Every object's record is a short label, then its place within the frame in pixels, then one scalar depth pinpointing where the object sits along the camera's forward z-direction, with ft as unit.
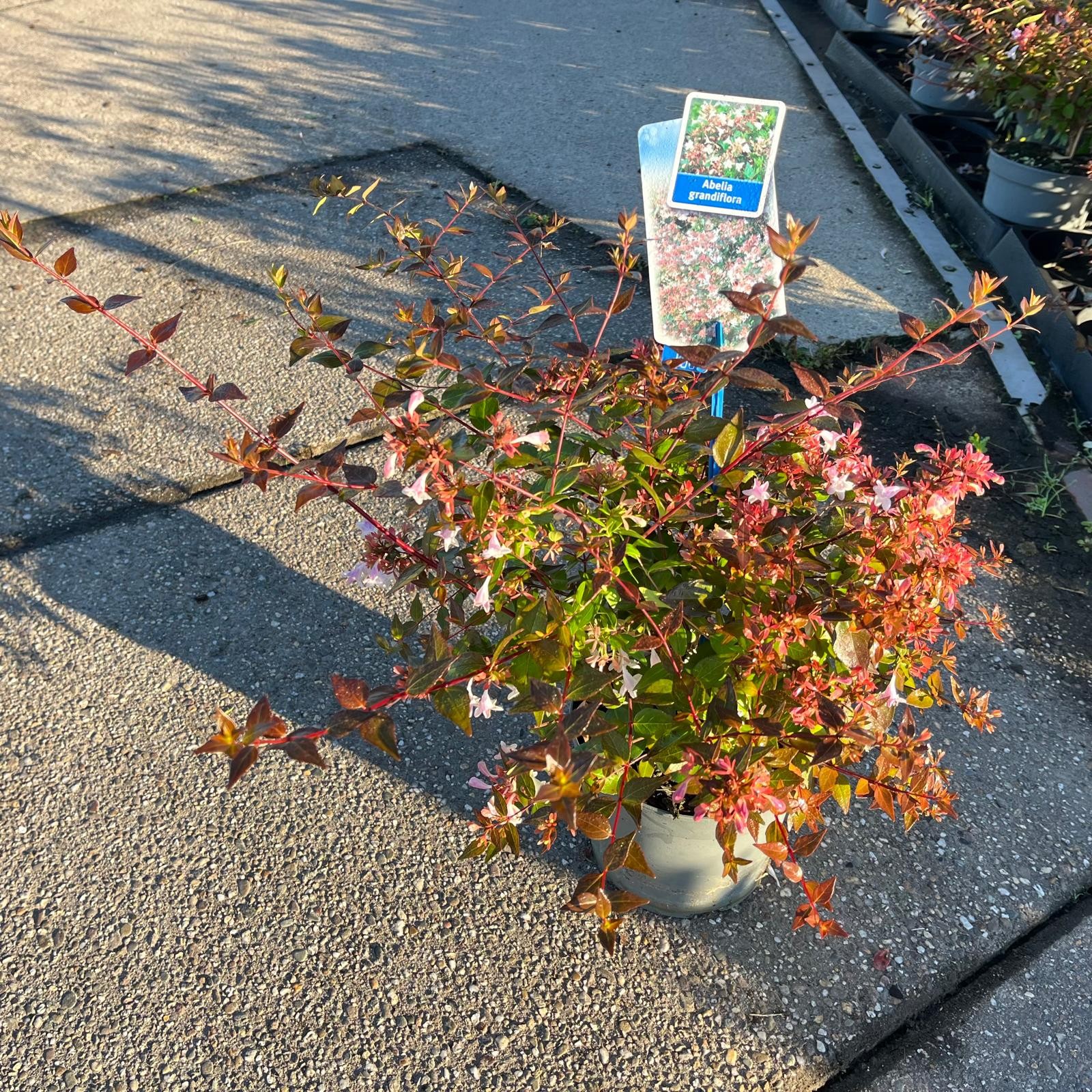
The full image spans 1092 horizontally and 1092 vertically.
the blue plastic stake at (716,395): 6.12
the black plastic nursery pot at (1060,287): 11.10
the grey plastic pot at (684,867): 5.80
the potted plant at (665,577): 4.35
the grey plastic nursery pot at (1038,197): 13.00
